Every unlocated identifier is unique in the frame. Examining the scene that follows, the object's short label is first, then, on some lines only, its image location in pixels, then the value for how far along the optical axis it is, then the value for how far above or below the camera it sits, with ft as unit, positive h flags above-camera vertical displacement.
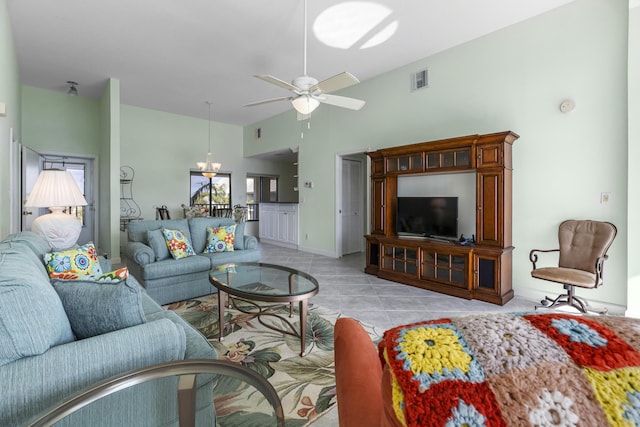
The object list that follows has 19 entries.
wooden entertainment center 11.39 -1.10
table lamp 8.98 +0.25
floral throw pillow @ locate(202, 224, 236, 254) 13.17 -1.22
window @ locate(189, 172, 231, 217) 26.45 +1.77
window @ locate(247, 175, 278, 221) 30.19 +2.21
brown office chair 9.65 -1.59
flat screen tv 13.30 -0.21
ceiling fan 9.06 +3.94
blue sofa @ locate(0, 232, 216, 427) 3.15 -1.71
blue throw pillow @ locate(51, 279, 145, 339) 4.09 -1.31
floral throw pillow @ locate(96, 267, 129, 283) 5.62 -1.25
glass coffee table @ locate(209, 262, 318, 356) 7.52 -2.09
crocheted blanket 1.41 -0.86
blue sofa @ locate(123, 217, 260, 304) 10.87 -1.85
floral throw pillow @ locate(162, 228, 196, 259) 11.93 -1.27
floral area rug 5.24 -3.54
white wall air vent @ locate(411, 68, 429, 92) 14.78 +6.68
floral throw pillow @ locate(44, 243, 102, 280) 6.77 -1.24
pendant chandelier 22.42 +3.43
